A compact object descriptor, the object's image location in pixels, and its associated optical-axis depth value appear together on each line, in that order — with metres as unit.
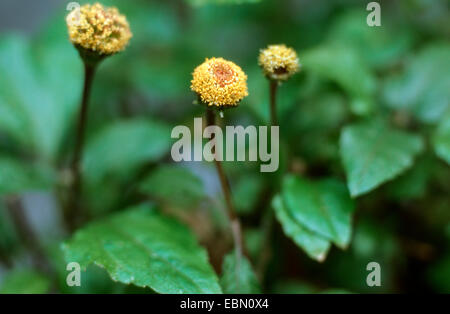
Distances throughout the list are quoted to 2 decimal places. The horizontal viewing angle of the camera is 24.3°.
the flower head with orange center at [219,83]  0.25
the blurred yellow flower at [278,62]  0.26
